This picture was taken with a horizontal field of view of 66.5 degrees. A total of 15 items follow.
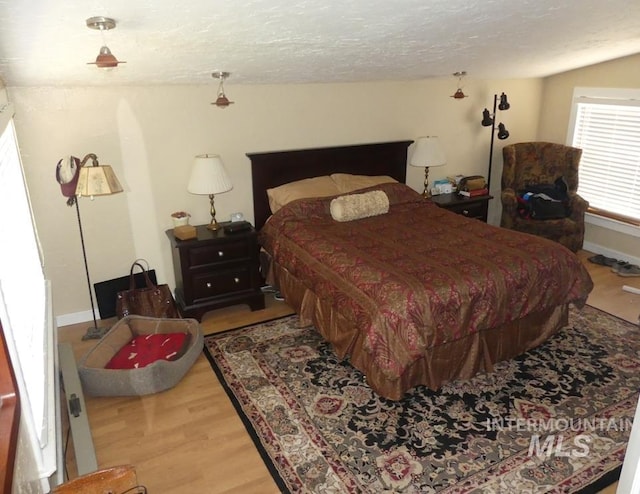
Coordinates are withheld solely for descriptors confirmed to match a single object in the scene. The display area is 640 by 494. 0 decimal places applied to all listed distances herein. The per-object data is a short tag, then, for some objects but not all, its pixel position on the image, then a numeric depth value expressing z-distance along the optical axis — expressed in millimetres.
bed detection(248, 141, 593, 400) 2715
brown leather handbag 3619
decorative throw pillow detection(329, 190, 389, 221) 3904
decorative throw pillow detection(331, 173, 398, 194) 4293
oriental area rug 2320
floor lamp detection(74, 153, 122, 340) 3141
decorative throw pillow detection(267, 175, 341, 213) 4059
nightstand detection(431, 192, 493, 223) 4680
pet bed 2850
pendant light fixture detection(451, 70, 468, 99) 4332
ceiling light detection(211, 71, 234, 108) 3300
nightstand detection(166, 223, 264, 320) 3709
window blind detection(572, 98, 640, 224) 4652
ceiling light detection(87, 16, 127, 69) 1841
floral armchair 4801
